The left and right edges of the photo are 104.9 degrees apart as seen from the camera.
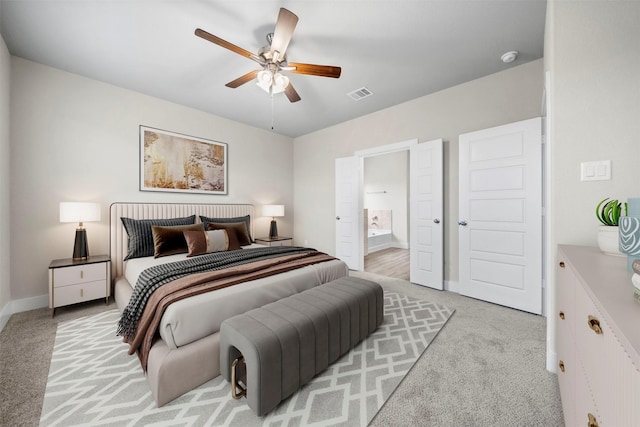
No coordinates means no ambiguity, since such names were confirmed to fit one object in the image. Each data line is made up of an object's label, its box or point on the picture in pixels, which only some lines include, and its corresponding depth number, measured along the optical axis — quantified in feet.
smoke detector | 8.30
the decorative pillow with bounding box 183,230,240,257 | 9.46
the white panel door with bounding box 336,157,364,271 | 14.30
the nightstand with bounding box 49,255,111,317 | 8.16
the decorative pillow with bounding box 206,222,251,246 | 11.30
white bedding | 4.94
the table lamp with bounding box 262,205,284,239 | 15.10
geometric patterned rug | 4.32
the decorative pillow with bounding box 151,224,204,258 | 9.39
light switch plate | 4.64
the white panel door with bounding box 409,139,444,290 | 10.89
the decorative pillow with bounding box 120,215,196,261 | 9.50
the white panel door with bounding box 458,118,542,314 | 8.56
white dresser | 1.67
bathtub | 20.63
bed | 4.71
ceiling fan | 6.06
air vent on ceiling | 10.94
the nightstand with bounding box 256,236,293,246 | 14.33
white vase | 3.97
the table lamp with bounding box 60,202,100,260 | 8.54
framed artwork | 11.35
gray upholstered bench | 4.25
